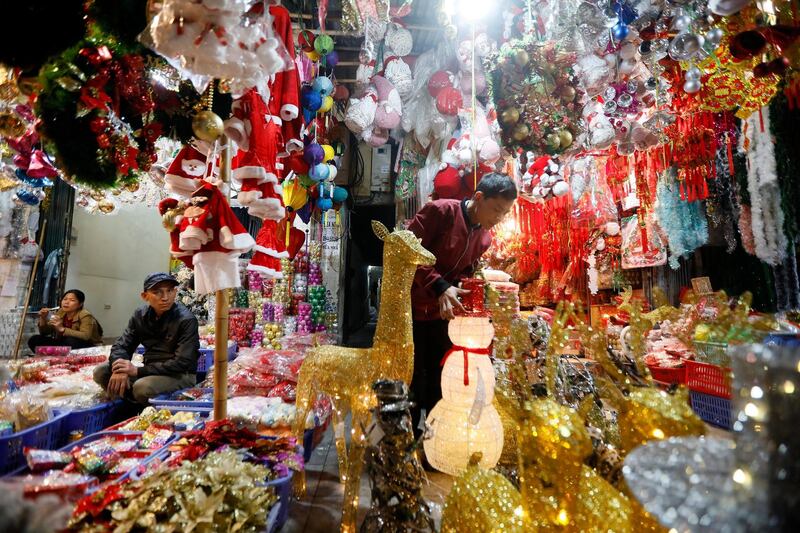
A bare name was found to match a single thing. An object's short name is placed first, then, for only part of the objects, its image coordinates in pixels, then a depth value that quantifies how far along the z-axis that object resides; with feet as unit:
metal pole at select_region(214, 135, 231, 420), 5.09
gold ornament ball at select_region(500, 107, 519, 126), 9.50
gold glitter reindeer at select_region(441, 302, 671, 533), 2.67
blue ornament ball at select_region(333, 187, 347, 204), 15.21
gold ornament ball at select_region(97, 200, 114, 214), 11.37
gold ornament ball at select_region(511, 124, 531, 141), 9.55
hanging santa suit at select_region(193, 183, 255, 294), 4.87
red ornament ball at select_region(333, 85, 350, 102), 14.65
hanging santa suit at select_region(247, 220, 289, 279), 7.81
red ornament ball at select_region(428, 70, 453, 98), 12.01
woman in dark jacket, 13.87
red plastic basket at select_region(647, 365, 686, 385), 10.73
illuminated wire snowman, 4.80
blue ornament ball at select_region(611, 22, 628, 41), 7.62
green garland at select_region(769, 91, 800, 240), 10.14
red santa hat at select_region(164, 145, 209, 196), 5.99
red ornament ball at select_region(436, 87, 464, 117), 11.66
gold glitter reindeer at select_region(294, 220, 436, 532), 5.16
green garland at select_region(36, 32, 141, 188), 3.94
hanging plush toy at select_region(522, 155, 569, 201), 12.51
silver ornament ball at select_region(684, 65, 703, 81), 6.69
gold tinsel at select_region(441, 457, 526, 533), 2.85
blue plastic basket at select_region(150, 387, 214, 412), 7.60
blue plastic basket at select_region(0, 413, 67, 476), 5.06
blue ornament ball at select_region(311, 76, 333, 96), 9.92
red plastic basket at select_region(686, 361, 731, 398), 8.82
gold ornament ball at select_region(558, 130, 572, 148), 9.80
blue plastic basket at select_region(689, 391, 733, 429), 8.64
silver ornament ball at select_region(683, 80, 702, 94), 6.59
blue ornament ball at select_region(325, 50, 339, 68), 11.61
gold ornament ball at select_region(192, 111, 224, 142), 4.75
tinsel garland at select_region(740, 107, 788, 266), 10.53
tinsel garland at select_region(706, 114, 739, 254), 12.73
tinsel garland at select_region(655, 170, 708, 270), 13.48
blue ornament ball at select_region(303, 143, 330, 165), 10.36
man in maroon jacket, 6.54
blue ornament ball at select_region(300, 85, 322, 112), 9.40
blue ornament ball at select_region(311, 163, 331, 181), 11.03
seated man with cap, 8.59
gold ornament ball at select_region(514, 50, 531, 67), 9.07
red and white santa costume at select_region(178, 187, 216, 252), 4.71
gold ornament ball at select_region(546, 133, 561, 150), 9.71
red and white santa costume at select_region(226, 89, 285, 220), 5.48
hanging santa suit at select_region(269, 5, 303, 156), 6.55
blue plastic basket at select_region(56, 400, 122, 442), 6.80
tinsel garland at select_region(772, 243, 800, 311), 10.82
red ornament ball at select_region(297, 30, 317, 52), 10.00
